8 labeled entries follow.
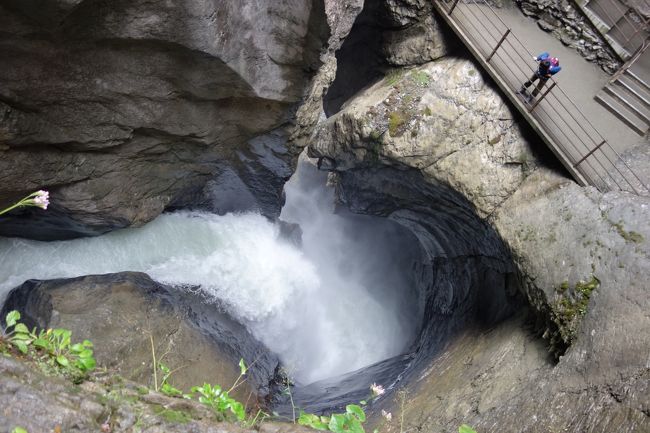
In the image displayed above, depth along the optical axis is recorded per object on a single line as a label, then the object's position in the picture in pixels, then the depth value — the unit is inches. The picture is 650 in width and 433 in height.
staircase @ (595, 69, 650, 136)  312.0
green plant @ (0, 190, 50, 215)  109.0
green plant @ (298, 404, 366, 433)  118.2
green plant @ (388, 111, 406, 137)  315.0
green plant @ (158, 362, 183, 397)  111.6
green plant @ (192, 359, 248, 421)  113.0
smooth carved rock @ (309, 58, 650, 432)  197.5
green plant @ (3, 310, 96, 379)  98.0
